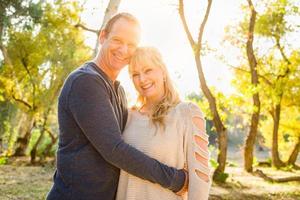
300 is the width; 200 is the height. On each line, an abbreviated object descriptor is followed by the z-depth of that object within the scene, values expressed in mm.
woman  2463
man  2225
